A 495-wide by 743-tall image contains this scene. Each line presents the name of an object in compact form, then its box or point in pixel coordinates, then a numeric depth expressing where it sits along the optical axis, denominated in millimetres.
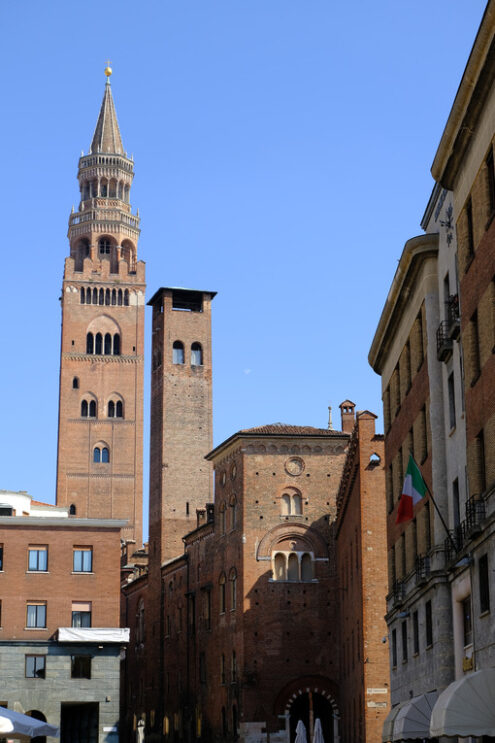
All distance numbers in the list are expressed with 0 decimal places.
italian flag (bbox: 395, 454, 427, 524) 30898
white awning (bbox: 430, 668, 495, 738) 23562
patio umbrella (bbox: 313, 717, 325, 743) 52562
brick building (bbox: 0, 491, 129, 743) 59219
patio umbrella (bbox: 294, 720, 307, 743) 53156
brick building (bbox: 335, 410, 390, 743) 53219
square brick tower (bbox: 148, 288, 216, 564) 80188
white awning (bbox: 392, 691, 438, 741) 31500
